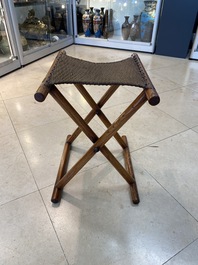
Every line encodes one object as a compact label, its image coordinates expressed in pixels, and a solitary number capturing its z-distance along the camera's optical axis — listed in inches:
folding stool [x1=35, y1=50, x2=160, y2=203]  26.3
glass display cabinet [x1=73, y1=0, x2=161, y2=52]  109.7
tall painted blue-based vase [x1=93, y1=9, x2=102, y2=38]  114.7
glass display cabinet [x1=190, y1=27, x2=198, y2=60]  99.3
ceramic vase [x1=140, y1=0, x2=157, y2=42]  106.6
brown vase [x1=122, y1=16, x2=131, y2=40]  113.6
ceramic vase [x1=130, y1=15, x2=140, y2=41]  112.3
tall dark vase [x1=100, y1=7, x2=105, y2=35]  115.6
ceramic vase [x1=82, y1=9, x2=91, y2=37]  116.6
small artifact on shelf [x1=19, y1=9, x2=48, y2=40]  97.9
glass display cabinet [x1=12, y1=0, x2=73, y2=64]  93.0
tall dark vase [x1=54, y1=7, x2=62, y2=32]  115.0
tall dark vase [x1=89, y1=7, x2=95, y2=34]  117.2
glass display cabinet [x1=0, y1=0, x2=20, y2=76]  76.4
